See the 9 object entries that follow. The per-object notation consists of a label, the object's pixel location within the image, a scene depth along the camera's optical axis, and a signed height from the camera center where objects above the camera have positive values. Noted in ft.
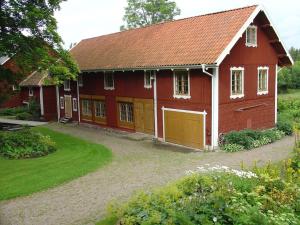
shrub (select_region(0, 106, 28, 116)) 126.00 -8.55
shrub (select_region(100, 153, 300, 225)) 26.43 -9.64
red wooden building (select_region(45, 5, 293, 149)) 64.59 +1.40
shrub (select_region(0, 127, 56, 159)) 63.82 -10.88
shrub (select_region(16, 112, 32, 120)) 116.88 -9.61
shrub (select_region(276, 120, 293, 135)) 78.38 -10.00
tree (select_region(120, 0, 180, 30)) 159.84 +32.79
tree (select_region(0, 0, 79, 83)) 62.59 +9.25
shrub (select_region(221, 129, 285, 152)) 63.98 -10.67
